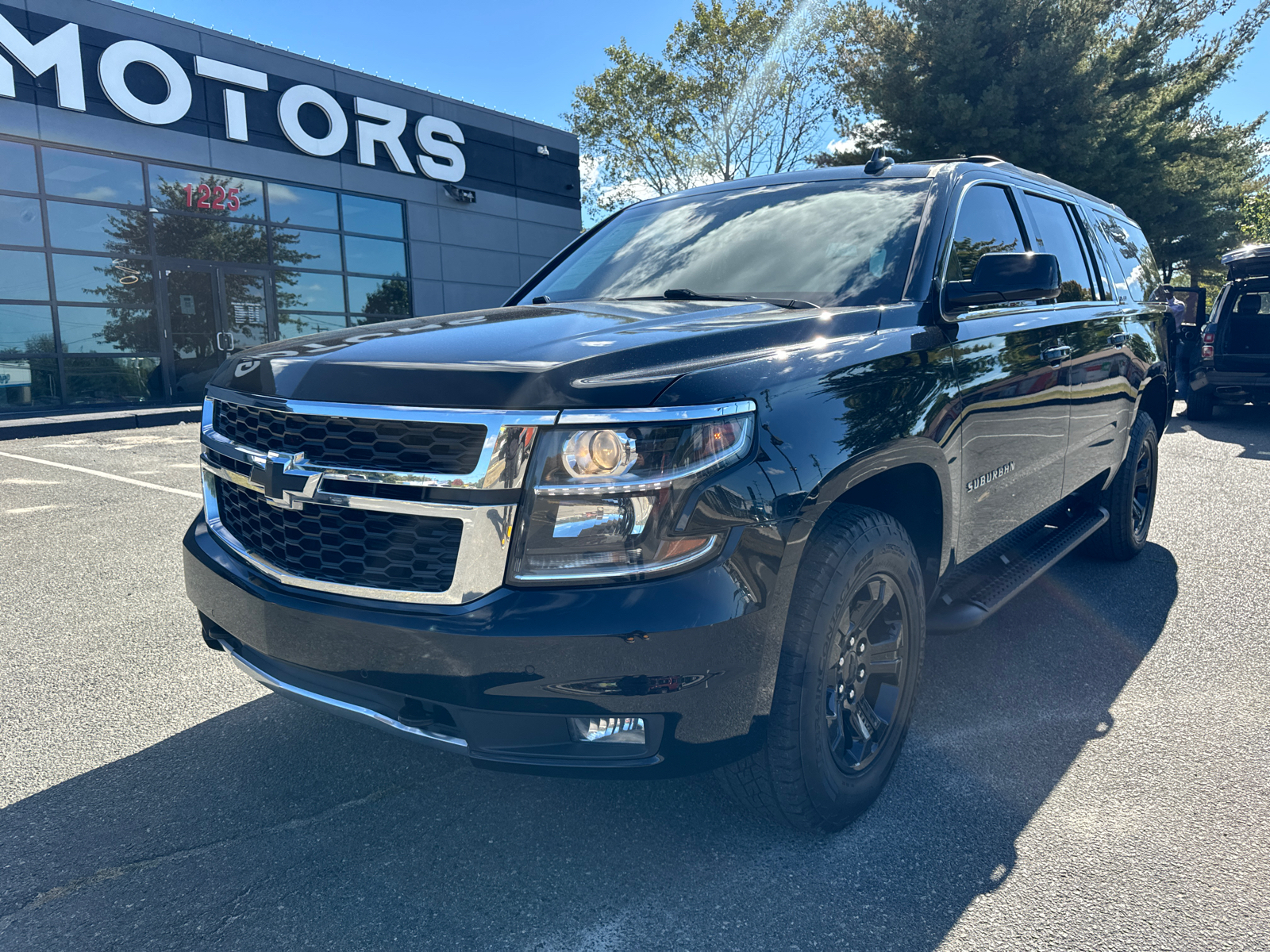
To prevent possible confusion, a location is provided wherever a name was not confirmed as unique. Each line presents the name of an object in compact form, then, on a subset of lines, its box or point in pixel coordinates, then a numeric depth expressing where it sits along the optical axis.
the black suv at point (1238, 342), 11.33
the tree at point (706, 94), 27.75
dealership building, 13.93
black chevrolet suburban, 1.88
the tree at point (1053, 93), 19.69
